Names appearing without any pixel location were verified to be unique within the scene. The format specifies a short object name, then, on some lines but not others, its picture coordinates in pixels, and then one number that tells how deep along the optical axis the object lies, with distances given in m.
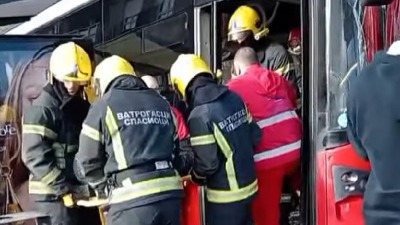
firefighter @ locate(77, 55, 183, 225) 4.66
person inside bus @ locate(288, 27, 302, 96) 6.30
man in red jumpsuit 5.25
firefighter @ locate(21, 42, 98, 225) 5.45
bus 4.02
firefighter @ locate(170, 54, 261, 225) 4.92
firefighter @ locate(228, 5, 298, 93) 6.16
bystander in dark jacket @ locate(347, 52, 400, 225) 3.46
